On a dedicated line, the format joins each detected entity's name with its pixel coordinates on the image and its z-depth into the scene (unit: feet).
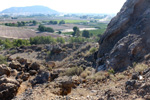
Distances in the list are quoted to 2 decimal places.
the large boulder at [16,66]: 54.81
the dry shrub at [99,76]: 32.57
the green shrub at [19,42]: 147.64
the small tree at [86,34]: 244.96
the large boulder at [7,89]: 30.81
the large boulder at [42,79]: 37.65
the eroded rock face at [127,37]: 35.47
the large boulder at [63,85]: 29.58
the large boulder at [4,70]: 44.97
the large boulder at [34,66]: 55.78
